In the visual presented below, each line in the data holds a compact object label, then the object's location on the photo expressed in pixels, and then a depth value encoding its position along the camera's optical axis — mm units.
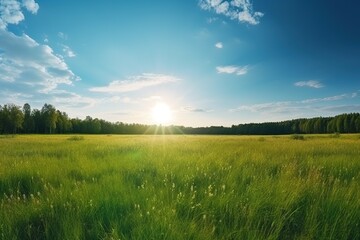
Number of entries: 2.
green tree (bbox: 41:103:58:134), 107431
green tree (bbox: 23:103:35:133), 108875
